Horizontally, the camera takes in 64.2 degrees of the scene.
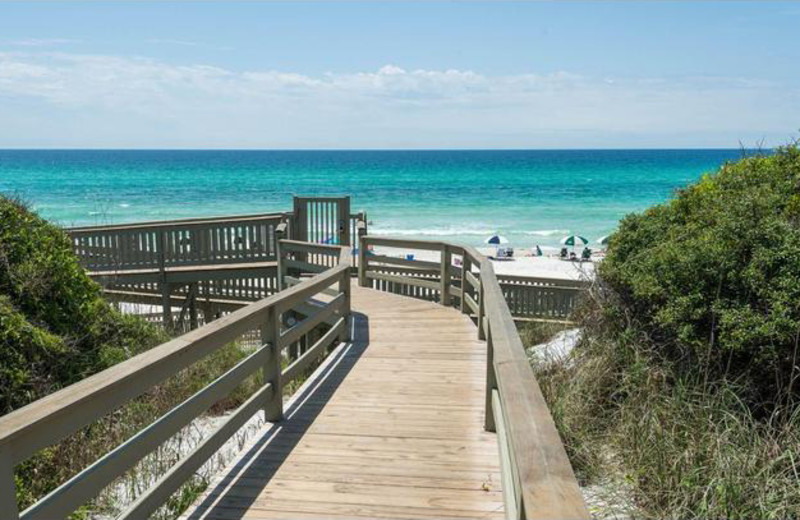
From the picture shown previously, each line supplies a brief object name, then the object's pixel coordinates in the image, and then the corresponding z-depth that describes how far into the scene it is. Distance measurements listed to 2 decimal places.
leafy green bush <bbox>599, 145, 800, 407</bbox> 4.48
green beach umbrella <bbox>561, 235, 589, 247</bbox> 26.95
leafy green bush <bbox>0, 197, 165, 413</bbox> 5.40
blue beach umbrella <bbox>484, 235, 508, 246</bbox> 28.73
